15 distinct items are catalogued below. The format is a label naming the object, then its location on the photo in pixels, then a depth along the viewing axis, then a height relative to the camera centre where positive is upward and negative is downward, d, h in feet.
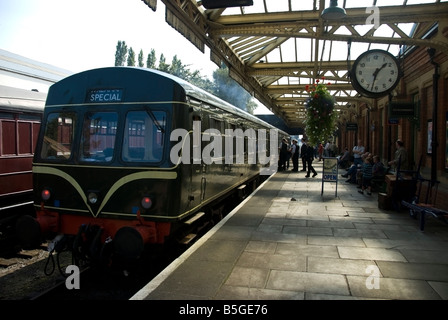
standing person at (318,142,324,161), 91.33 -0.97
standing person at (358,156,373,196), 36.10 -2.77
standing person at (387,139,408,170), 32.17 -0.72
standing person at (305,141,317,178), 54.29 -1.45
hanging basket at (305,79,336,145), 38.17 +3.83
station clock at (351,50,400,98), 24.12 +4.78
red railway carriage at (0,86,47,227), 25.89 +0.04
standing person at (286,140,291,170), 68.59 -1.60
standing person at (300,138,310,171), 55.93 -0.35
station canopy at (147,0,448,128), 24.62 +9.28
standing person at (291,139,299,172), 65.36 -1.72
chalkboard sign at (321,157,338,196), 34.65 -2.24
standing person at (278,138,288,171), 67.17 -1.94
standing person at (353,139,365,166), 47.55 -1.05
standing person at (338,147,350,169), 64.10 -2.72
